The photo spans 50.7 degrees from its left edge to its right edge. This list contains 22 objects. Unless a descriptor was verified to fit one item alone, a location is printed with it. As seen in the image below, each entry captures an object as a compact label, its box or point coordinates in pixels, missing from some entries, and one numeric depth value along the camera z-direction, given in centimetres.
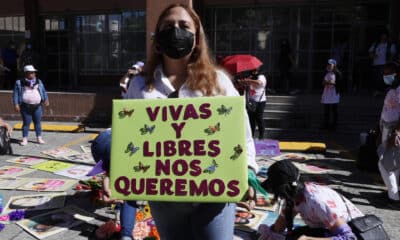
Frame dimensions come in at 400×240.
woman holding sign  192
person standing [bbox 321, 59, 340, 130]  1002
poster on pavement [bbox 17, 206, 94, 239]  431
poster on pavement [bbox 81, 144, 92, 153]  826
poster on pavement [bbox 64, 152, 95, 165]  737
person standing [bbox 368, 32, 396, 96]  1236
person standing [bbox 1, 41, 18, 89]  1625
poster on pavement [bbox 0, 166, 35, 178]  648
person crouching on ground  290
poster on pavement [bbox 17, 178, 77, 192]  570
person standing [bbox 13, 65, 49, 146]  869
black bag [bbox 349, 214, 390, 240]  286
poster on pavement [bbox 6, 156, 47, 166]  730
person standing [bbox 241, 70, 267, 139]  841
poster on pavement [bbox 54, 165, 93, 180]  634
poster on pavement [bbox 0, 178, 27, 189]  587
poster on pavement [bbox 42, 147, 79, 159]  784
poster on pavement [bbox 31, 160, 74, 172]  682
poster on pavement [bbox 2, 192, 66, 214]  500
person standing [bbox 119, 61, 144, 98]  790
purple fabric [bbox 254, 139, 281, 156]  783
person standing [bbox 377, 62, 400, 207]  495
